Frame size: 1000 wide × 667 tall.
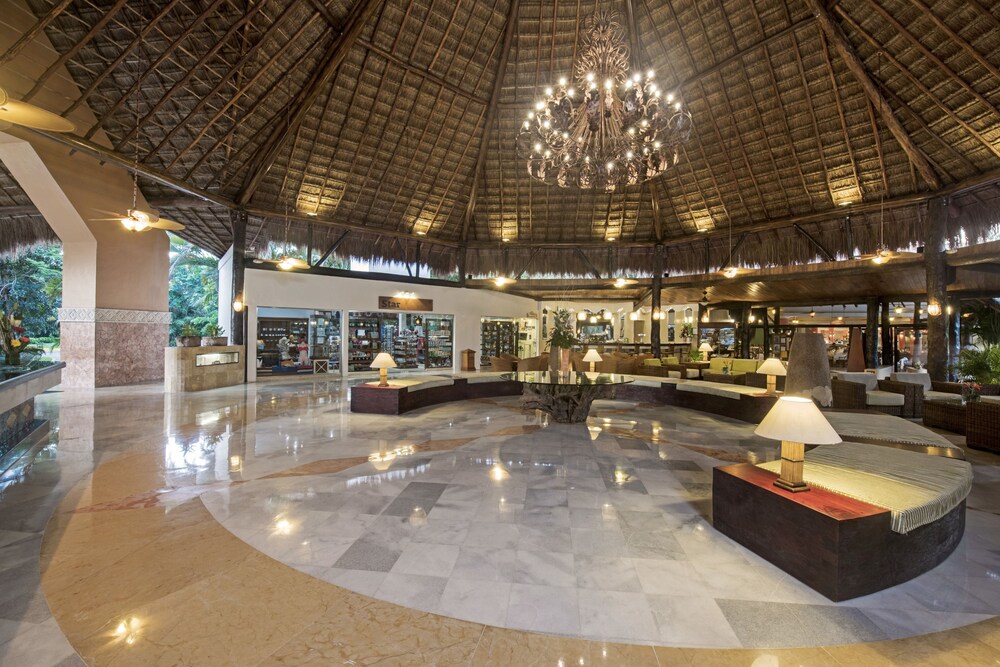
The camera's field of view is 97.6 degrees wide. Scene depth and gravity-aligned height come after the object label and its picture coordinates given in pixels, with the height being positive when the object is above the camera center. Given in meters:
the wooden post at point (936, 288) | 9.55 +1.11
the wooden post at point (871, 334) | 13.24 +0.10
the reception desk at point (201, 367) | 10.09 -0.93
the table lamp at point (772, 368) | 6.52 -0.48
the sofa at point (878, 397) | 6.98 -0.99
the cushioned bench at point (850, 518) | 2.43 -1.10
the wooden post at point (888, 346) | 14.37 -0.28
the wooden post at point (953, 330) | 9.62 +0.19
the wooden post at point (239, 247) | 11.59 +2.19
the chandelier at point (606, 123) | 5.69 +2.86
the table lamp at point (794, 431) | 2.71 -0.59
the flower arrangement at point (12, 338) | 5.38 -0.14
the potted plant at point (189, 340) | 10.36 -0.27
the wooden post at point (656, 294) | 14.66 +1.37
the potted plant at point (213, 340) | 10.85 -0.28
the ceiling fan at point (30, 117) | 3.78 +1.91
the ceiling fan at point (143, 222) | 7.32 +1.80
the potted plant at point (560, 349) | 7.91 -0.29
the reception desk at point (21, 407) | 4.51 -1.06
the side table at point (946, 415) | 6.65 -1.21
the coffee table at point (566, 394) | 7.03 -1.00
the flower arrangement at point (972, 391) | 5.96 -0.73
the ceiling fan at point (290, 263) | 10.28 +1.60
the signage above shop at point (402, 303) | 14.25 +0.94
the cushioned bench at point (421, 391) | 7.72 -1.21
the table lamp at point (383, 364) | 7.73 -0.58
